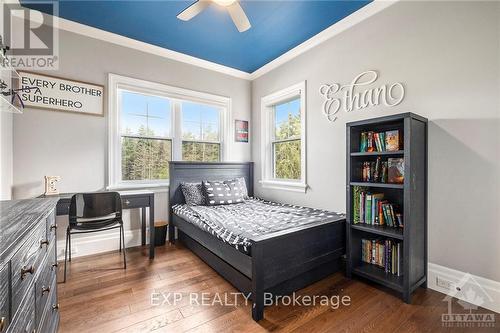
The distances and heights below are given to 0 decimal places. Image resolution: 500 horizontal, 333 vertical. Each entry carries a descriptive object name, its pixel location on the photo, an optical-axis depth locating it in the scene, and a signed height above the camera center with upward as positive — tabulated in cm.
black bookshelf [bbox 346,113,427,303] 184 -33
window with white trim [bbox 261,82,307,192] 327 +40
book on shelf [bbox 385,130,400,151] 204 +23
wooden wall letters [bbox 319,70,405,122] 230 +77
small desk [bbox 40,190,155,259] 269 -43
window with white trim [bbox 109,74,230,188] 305 +54
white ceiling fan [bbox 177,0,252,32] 204 +142
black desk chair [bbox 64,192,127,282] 235 -49
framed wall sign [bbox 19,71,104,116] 251 +82
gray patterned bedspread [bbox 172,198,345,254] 196 -57
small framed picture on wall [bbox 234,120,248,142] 407 +62
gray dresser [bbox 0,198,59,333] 69 -39
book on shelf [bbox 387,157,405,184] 205 -4
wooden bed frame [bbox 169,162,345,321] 170 -80
